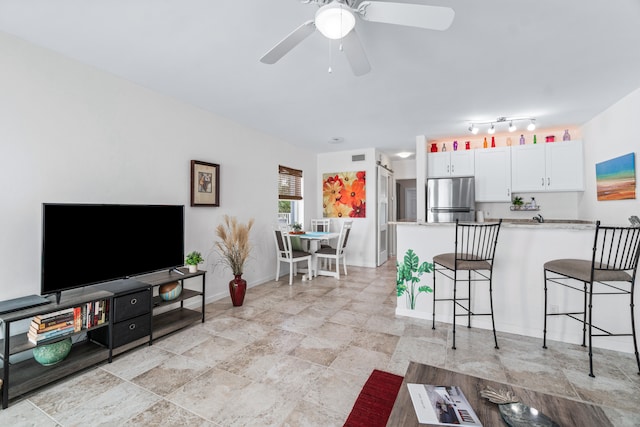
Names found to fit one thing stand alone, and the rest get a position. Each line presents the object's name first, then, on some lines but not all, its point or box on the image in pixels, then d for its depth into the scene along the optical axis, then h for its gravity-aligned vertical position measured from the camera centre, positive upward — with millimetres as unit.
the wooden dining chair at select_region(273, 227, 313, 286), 4757 -604
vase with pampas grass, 3602 -463
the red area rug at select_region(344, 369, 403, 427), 1626 -1176
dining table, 5074 -482
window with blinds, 5385 +695
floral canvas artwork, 6113 +516
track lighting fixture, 4066 +1426
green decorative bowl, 2051 -995
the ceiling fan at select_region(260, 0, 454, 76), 1436 +1071
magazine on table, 1165 -841
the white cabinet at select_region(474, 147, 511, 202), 4812 +753
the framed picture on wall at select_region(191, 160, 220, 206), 3533 +446
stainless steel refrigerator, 4879 +331
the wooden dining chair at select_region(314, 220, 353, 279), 5059 -583
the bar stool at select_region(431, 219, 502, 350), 2609 -417
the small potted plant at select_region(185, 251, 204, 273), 3100 -480
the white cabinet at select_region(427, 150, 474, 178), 5031 +989
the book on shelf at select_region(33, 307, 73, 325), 1970 -708
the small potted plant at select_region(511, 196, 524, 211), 4957 +264
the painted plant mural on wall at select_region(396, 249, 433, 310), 3288 -694
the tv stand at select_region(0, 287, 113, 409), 1798 -1085
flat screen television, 2098 -212
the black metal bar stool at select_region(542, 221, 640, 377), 2150 -443
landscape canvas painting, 3152 +489
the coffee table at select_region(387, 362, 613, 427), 1163 -843
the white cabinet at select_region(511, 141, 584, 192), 4398 +824
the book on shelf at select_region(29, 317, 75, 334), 1951 -780
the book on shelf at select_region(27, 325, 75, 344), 1939 -831
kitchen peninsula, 2590 -729
